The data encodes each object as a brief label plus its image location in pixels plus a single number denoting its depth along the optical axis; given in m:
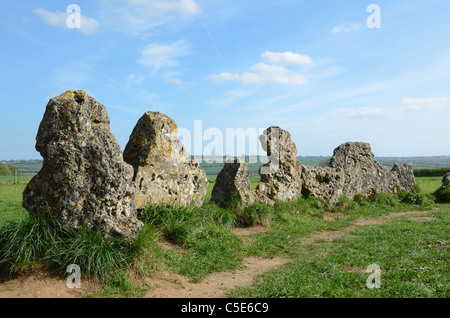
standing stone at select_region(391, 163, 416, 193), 19.30
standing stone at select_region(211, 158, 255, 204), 12.09
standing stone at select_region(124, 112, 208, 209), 8.95
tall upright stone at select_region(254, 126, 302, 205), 13.58
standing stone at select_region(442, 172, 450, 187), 19.88
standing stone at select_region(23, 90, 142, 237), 6.68
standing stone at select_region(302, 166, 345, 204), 15.19
